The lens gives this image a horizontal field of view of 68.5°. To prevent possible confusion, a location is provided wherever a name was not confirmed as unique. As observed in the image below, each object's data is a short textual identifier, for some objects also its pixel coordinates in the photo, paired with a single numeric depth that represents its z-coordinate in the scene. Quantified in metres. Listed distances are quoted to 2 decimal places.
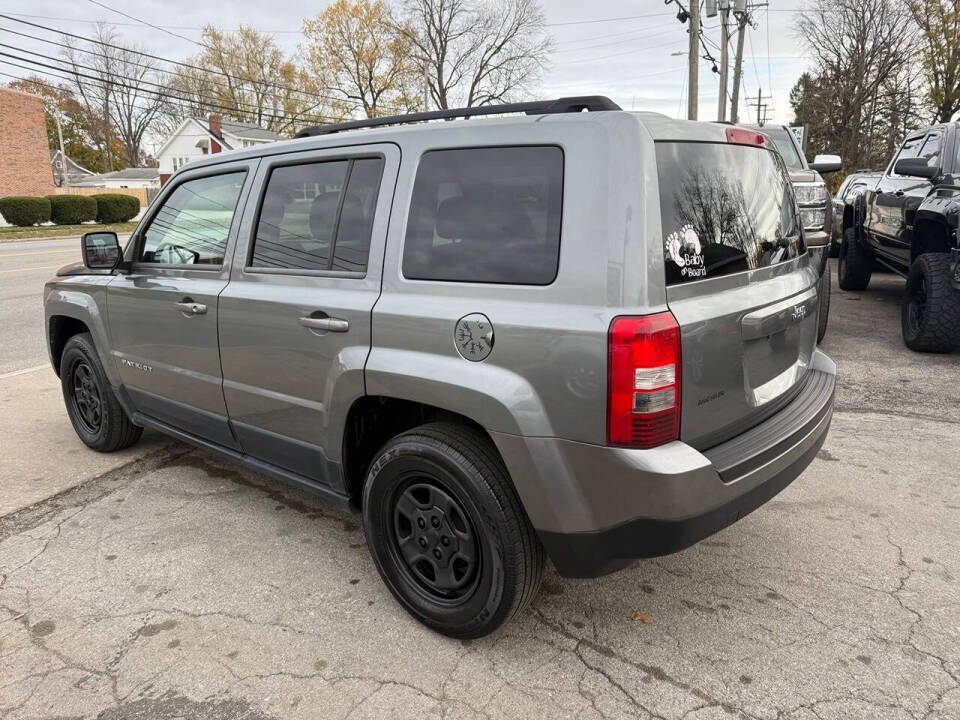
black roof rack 2.39
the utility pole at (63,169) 51.03
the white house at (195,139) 51.22
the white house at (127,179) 60.59
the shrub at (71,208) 31.59
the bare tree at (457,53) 49.75
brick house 35.25
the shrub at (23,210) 29.53
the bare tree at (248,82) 55.97
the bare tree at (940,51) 26.70
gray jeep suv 2.14
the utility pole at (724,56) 23.26
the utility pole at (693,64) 19.86
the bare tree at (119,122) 62.83
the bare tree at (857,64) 30.39
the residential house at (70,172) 58.72
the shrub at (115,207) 34.06
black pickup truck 6.02
